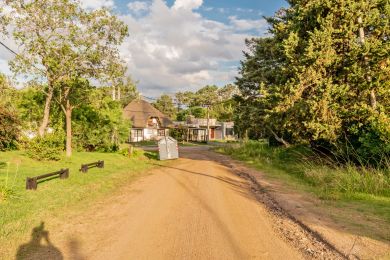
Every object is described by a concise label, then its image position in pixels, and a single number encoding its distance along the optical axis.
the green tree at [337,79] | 16.12
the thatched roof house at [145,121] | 60.47
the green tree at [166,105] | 119.06
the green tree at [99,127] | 28.00
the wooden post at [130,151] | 27.53
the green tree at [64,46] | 20.95
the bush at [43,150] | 19.41
